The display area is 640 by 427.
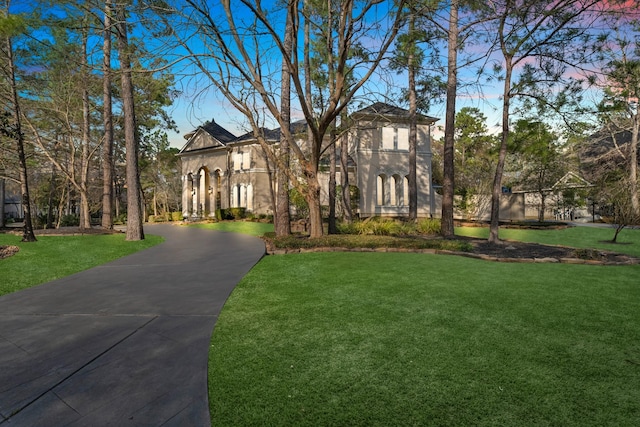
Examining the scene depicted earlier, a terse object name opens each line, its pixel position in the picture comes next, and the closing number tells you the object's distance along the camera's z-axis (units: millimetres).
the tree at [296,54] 7781
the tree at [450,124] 13352
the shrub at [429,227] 14938
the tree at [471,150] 34594
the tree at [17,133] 11602
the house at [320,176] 23234
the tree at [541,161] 16703
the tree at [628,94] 10617
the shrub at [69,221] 24875
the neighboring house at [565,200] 25531
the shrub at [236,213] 25688
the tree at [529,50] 9883
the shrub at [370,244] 10258
